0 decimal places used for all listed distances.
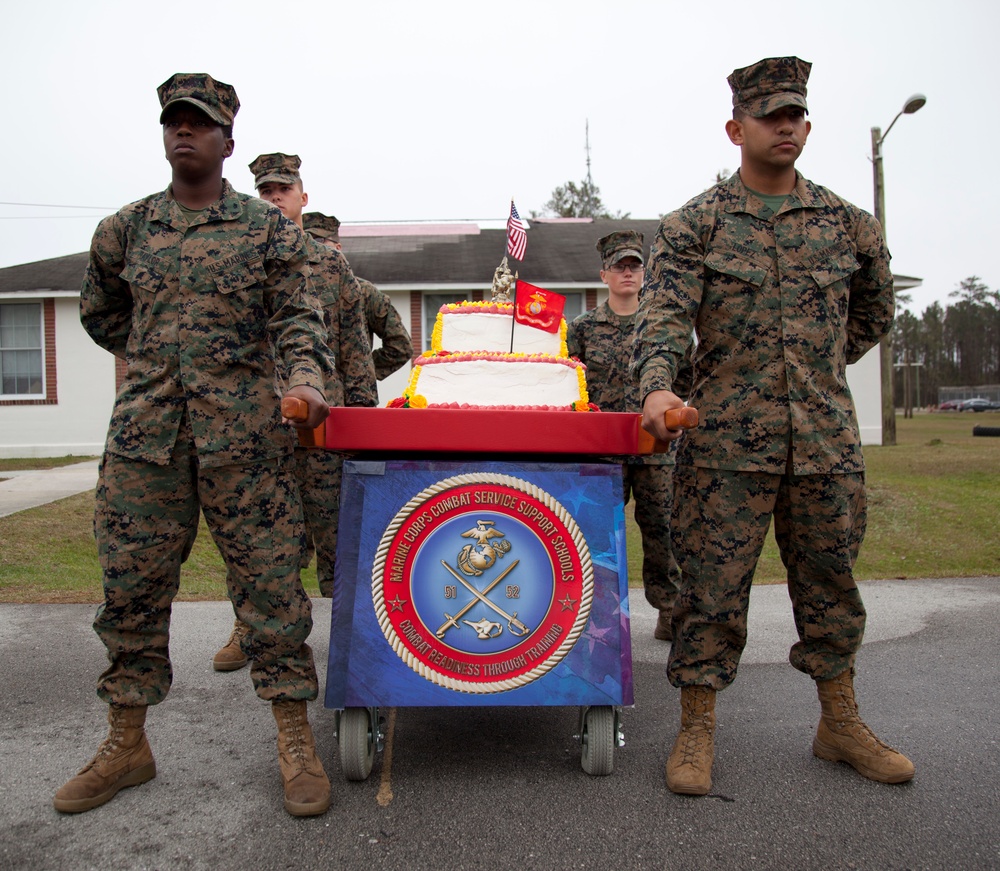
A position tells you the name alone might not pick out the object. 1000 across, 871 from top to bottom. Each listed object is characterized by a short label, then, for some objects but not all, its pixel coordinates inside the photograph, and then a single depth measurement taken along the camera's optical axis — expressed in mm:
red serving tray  2588
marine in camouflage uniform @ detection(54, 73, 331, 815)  2514
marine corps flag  4098
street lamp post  15711
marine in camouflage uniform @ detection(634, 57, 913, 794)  2680
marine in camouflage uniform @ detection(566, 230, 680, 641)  4246
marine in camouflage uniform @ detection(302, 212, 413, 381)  4789
